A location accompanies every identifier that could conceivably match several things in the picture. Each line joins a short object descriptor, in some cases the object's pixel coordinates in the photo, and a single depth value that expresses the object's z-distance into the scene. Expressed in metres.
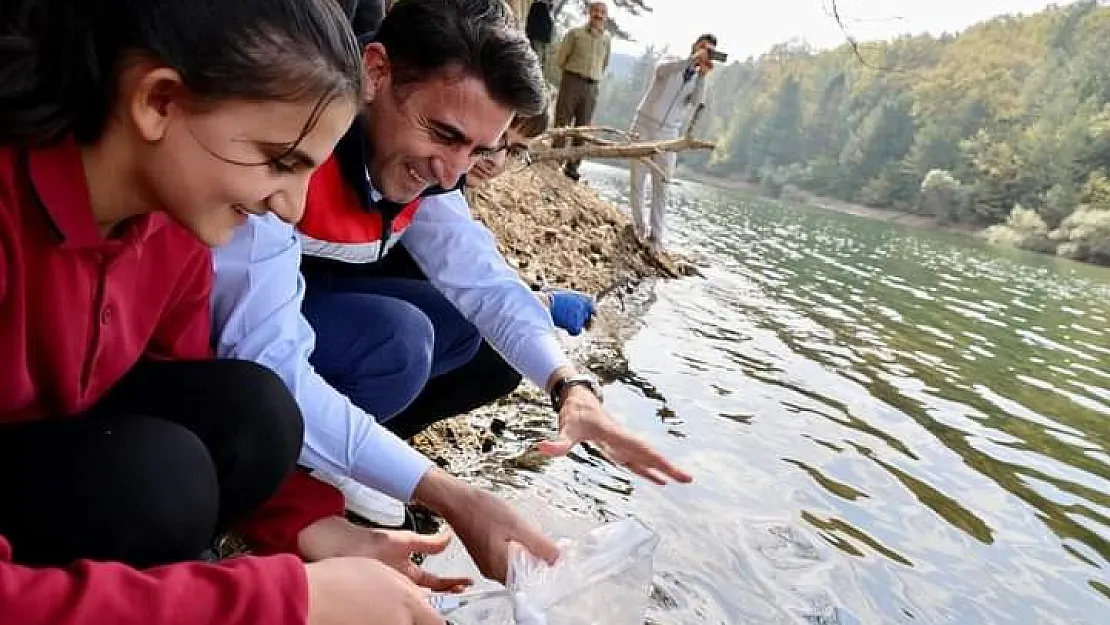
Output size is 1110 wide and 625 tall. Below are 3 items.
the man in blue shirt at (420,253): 1.42
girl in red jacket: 0.84
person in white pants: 8.25
